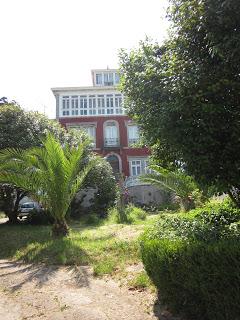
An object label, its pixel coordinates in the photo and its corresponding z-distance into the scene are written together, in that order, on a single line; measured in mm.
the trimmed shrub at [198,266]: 2683
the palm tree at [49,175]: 7178
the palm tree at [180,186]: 9143
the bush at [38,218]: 10947
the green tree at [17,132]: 10254
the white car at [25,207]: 13490
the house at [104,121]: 22001
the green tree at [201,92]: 2984
